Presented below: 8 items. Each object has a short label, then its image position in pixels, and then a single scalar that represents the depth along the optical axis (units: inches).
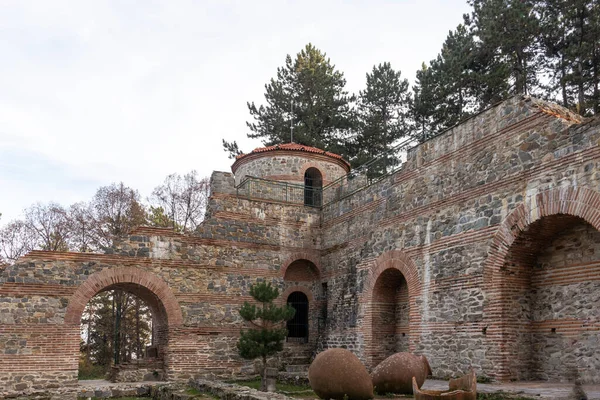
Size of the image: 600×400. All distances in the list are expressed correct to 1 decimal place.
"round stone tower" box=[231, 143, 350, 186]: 829.8
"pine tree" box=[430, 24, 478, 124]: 1017.5
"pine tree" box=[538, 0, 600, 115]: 819.4
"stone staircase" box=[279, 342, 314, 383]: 677.9
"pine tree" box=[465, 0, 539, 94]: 880.3
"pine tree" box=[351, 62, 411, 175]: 1258.6
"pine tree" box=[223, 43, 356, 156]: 1289.4
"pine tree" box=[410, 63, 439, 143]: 1102.4
